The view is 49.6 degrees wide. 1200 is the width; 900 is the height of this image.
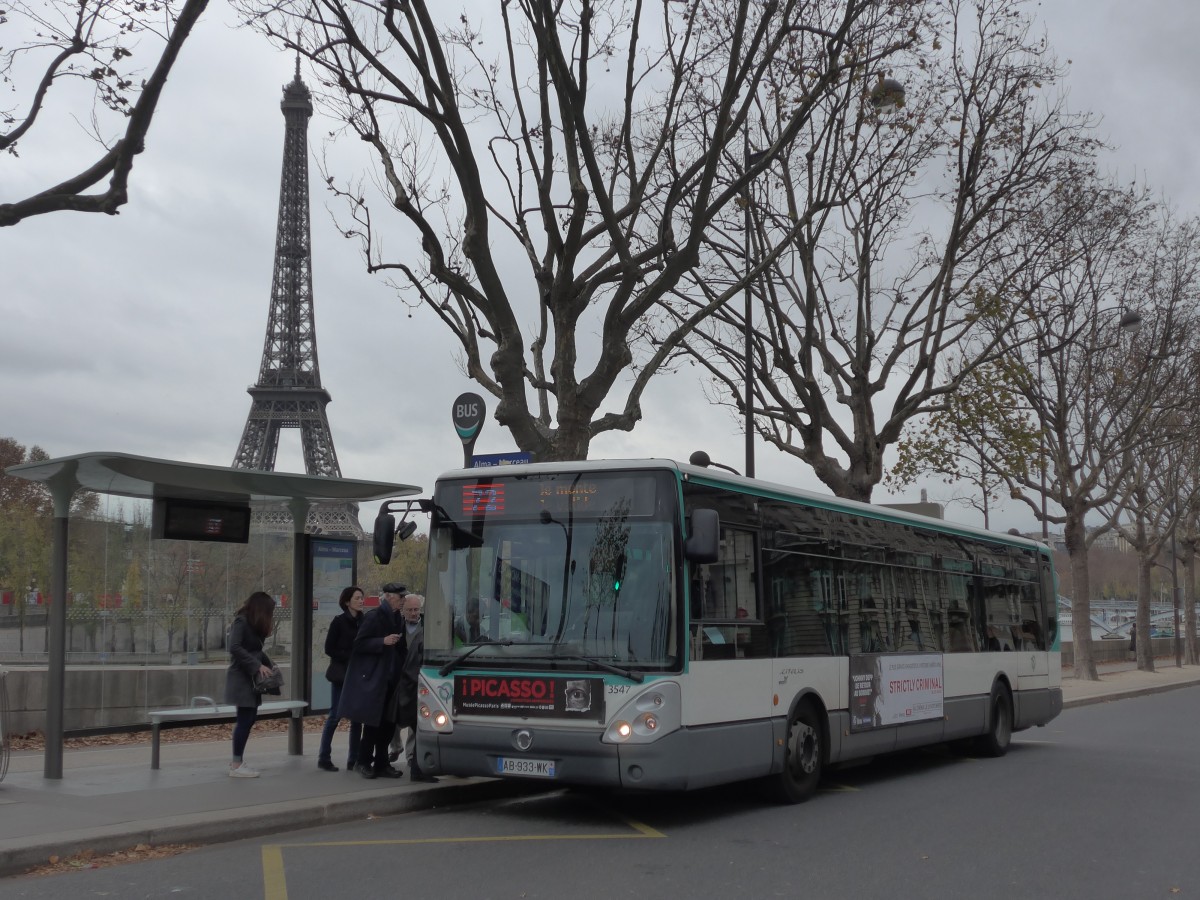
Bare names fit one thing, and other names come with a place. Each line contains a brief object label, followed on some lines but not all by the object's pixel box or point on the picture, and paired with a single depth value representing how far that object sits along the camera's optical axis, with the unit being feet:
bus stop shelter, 34.04
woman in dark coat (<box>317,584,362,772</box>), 37.78
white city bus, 30.17
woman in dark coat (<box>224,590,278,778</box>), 34.91
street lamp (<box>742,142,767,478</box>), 69.10
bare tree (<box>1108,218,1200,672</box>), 99.86
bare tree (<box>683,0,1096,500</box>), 62.59
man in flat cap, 35.68
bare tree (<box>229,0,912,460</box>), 43.50
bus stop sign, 41.11
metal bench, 35.60
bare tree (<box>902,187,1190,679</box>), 90.07
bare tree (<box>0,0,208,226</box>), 33.35
